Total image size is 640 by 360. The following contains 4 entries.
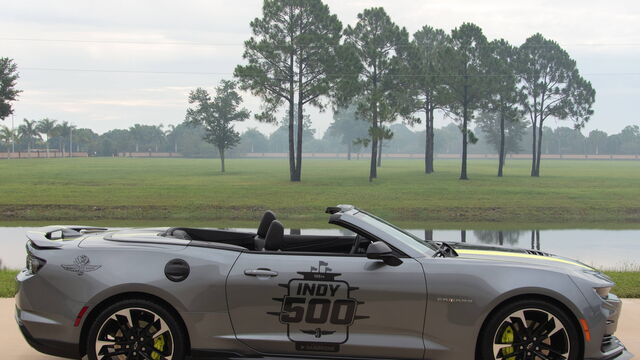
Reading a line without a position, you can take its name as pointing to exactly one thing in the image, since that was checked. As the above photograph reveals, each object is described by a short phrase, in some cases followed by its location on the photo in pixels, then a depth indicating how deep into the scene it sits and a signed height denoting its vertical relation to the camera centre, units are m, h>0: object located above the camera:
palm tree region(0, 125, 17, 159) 135.50 +1.44
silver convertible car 4.38 -1.10
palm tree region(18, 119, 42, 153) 142.25 +2.44
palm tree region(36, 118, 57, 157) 140.69 +3.22
